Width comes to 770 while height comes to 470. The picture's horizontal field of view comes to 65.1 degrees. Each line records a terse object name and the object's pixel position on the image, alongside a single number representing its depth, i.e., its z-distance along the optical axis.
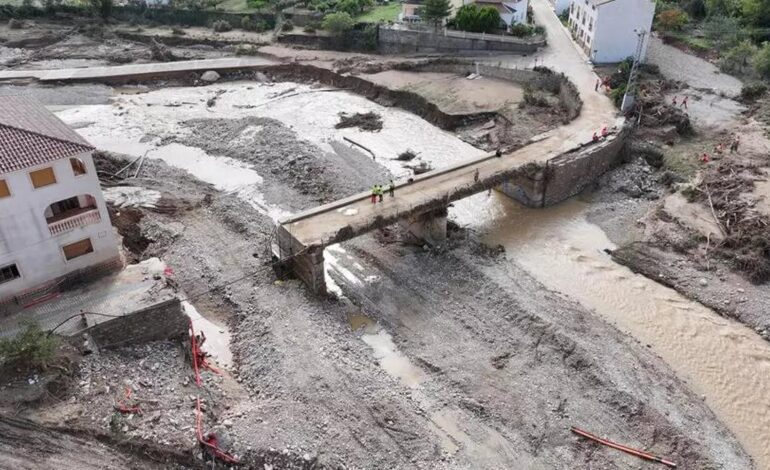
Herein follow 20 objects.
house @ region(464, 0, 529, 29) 59.75
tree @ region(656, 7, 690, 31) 56.97
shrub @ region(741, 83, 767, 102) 45.34
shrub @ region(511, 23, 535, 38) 57.19
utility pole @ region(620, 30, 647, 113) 42.78
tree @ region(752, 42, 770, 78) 47.50
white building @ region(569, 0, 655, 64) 49.59
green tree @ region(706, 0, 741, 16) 58.66
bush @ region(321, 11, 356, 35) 62.62
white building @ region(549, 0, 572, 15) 65.62
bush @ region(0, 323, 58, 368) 20.45
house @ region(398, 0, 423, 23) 63.64
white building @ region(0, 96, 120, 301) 23.34
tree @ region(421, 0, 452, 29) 58.47
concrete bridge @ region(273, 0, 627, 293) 29.34
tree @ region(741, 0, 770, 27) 55.25
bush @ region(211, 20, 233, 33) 71.12
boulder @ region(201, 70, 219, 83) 59.05
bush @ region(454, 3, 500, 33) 58.06
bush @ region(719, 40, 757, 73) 49.56
